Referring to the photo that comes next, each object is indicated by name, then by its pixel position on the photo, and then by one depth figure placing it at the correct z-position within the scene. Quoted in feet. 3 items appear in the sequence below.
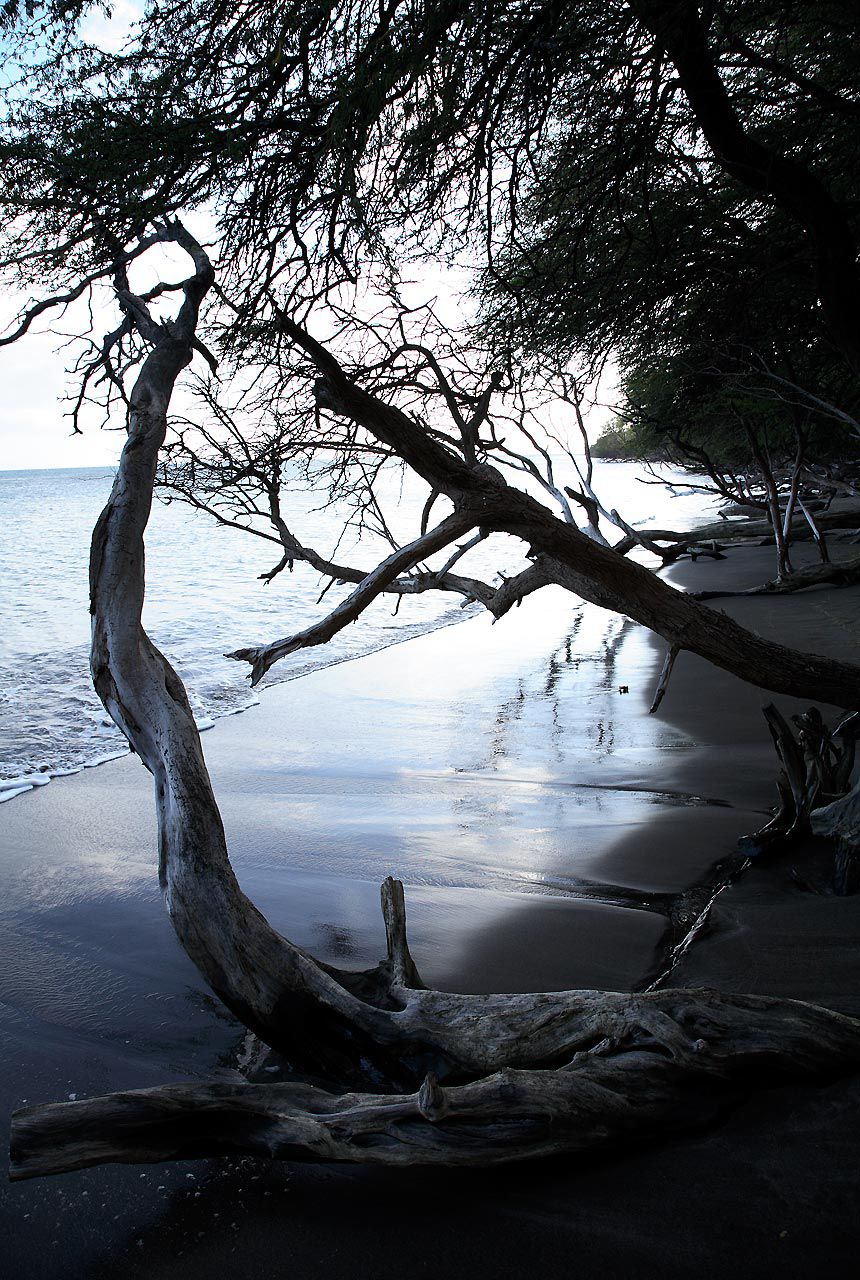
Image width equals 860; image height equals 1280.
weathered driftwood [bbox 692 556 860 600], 39.99
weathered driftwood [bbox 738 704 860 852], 14.15
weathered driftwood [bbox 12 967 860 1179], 7.47
